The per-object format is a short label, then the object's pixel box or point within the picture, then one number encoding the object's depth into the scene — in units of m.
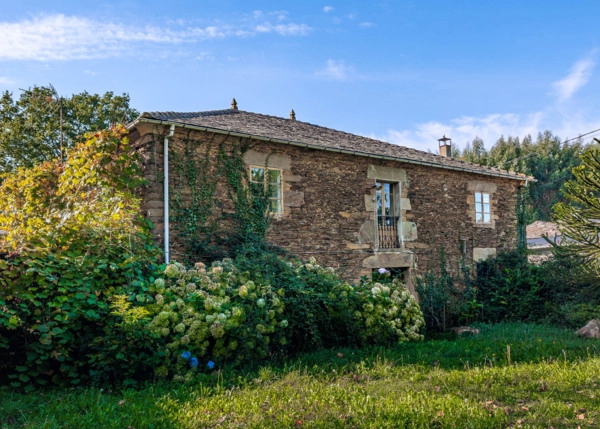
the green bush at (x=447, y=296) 13.20
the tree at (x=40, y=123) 23.09
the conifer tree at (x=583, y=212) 10.28
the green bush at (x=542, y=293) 11.90
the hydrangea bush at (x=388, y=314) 8.38
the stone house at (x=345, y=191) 10.01
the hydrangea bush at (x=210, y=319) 6.19
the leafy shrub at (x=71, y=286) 5.64
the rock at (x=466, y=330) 10.57
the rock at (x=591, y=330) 9.50
